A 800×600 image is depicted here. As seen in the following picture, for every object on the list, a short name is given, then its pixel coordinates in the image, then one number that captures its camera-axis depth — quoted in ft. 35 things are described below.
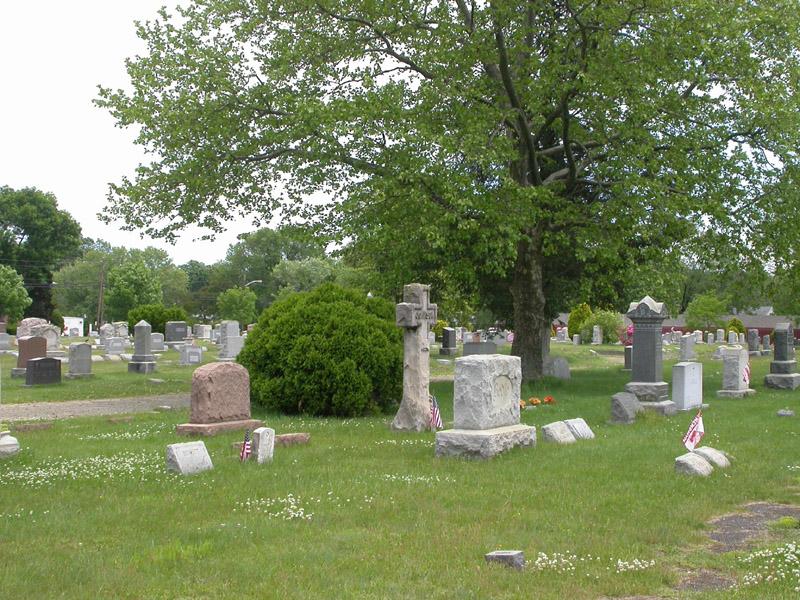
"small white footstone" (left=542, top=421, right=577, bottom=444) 41.14
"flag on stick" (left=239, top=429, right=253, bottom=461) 34.63
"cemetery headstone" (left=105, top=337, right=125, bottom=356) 130.41
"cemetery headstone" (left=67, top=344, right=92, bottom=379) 89.81
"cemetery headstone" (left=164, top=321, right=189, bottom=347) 145.16
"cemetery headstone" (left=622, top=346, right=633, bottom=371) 109.29
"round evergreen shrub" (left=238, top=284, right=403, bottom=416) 53.52
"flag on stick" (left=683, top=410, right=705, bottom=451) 36.01
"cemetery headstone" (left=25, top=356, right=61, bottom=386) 81.92
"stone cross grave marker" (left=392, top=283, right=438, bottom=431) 46.60
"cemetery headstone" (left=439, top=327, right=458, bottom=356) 136.46
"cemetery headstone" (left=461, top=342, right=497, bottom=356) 74.72
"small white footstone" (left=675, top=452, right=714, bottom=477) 32.63
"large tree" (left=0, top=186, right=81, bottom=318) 253.65
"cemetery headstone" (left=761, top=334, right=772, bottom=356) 152.86
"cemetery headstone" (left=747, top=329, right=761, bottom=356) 146.02
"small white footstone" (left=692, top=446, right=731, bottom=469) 34.50
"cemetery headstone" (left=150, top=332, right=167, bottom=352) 136.26
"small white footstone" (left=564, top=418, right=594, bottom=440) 43.00
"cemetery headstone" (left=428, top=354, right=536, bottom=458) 36.37
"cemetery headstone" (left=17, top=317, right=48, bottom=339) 126.41
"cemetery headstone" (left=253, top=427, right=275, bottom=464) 34.50
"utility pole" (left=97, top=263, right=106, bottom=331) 260.21
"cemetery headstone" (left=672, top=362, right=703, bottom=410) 58.29
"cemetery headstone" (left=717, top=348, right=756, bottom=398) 68.08
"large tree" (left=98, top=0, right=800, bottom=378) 62.85
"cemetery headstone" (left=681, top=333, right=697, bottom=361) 128.26
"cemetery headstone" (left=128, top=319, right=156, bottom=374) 98.37
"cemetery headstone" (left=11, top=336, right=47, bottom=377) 92.89
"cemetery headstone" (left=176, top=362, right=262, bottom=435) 43.47
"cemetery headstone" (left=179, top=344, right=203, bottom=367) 113.39
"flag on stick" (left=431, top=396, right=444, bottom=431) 46.01
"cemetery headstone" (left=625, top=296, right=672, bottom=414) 58.59
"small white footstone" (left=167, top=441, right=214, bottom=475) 32.27
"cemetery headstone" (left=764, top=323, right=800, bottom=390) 76.74
